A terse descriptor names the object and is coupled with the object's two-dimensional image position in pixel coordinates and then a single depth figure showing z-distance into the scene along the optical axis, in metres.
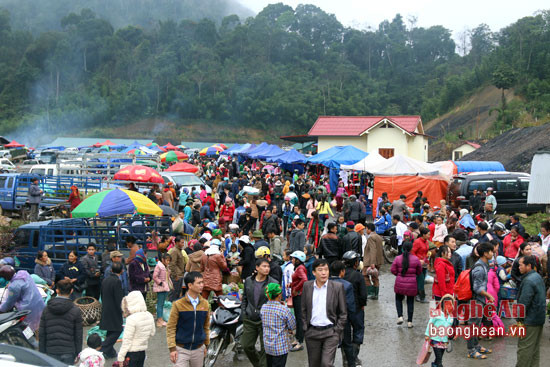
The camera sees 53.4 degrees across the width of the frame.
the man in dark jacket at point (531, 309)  6.16
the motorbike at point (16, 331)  6.05
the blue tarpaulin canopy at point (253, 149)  31.91
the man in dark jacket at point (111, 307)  7.04
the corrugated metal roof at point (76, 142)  59.47
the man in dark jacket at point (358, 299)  6.81
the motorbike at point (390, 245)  13.34
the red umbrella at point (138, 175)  15.97
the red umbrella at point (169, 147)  42.28
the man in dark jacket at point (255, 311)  6.46
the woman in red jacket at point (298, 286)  7.52
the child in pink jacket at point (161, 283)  8.82
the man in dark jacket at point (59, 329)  5.88
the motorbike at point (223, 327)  7.00
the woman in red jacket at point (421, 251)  10.06
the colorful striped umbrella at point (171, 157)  34.38
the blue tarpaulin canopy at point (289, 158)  26.96
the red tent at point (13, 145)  46.59
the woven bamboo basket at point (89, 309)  8.65
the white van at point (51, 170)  22.53
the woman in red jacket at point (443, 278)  7.93
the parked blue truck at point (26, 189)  18.88
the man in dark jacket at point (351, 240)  9.43
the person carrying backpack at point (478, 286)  7.30
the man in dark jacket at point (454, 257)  8.77
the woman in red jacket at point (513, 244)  9.70
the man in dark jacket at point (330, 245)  9.31
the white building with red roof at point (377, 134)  32.78
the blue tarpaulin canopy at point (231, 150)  36.92
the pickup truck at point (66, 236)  10.95
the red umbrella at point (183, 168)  23.25
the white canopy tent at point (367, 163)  20.15
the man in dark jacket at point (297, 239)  10.39
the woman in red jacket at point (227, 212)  14.70
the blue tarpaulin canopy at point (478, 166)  25.52
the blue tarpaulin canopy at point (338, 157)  23.03
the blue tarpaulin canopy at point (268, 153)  29.16
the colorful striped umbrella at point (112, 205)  11.23
